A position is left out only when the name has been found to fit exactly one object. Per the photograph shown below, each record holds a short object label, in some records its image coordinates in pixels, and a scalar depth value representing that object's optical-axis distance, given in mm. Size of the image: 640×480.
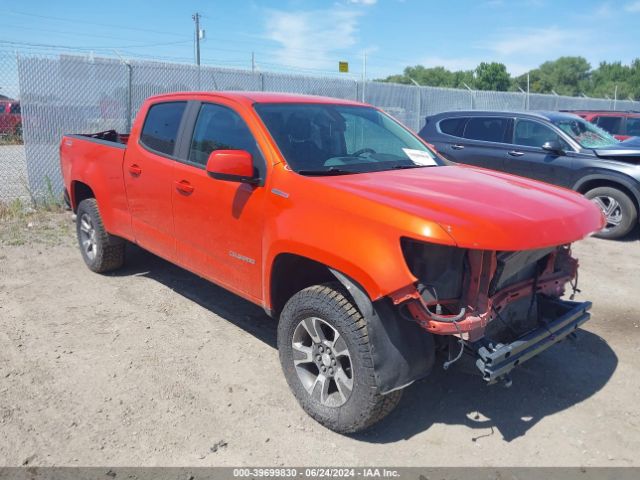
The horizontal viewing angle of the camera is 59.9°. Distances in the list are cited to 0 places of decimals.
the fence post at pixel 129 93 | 9812
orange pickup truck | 2840
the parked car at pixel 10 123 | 10148
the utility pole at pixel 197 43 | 43688
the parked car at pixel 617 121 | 11992
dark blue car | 7887
